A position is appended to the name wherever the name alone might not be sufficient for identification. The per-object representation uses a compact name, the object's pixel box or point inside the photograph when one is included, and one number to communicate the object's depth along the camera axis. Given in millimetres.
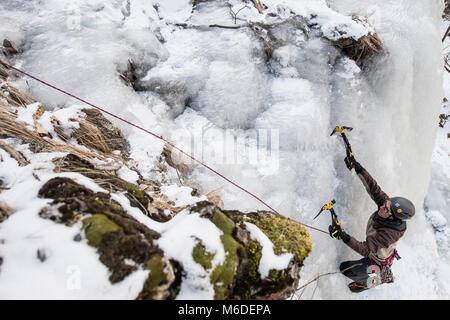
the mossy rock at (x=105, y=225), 1182
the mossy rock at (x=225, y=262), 1361
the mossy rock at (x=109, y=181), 1798
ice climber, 3025
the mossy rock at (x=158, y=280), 1172
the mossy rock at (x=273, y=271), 1527
